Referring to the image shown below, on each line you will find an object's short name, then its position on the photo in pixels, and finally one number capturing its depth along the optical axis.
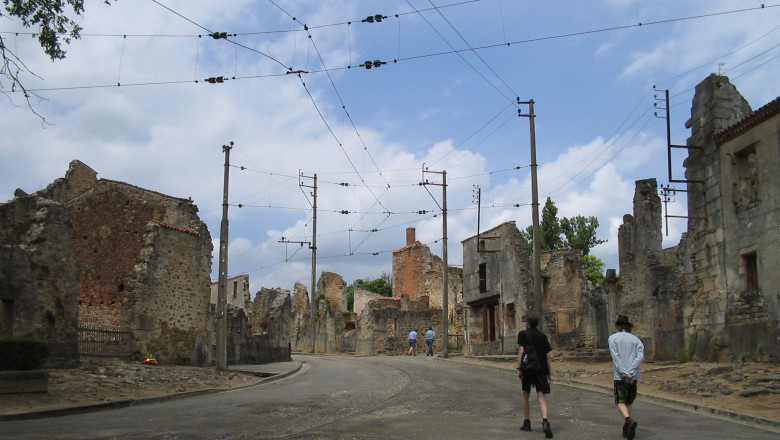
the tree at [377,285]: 94.25
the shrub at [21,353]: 14.48
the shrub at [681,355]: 21.95
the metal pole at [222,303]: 25.05
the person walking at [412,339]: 41.50
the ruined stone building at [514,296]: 34.59
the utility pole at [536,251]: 26.25
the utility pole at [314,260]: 47.16
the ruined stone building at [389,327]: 47.86
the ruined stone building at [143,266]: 25.61
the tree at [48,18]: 10.85
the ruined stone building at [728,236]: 18.48
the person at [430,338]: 39.03
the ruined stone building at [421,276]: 63.00
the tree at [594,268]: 63.09
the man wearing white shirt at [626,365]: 10.17
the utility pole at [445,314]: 36.72
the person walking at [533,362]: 10.44
